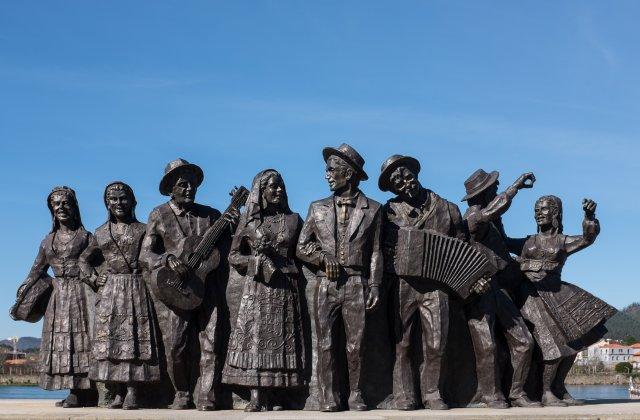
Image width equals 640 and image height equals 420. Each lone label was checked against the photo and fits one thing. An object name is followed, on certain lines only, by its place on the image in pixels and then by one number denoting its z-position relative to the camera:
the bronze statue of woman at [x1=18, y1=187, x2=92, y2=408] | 11.19
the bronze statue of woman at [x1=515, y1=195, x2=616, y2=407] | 11.33
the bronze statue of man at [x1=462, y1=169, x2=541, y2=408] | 11.07
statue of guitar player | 10.68
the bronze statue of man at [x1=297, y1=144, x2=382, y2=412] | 10.44
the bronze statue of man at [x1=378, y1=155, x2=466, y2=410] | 10.77
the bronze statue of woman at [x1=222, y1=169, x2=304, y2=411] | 10.38
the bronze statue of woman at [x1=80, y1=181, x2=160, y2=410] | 10.70
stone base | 9.72
